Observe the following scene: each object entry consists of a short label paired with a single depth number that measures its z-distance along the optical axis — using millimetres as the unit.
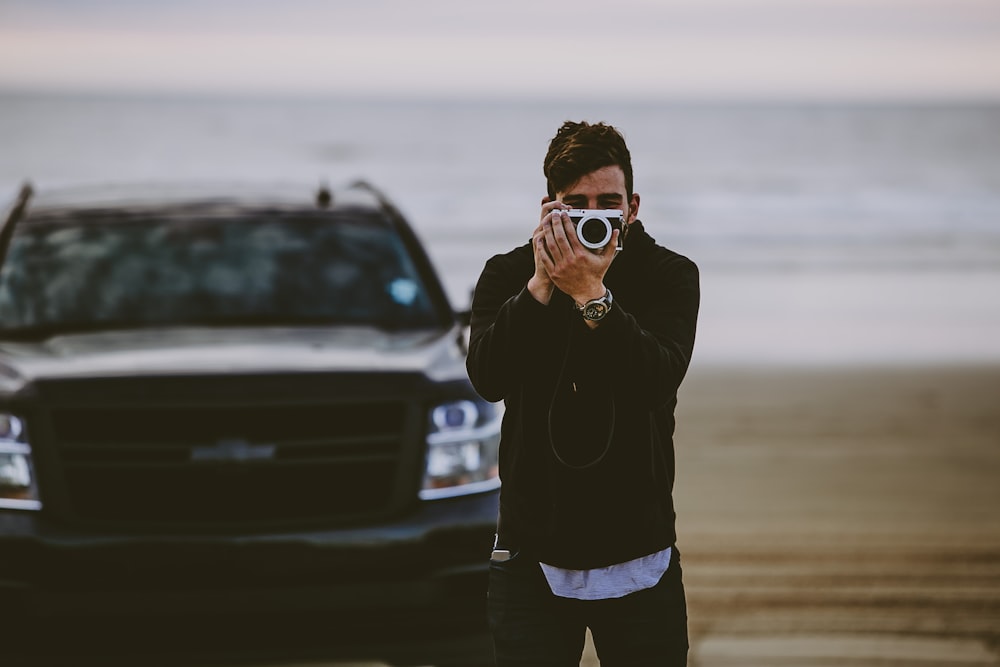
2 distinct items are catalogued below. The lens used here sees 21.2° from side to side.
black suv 7488
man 4708
